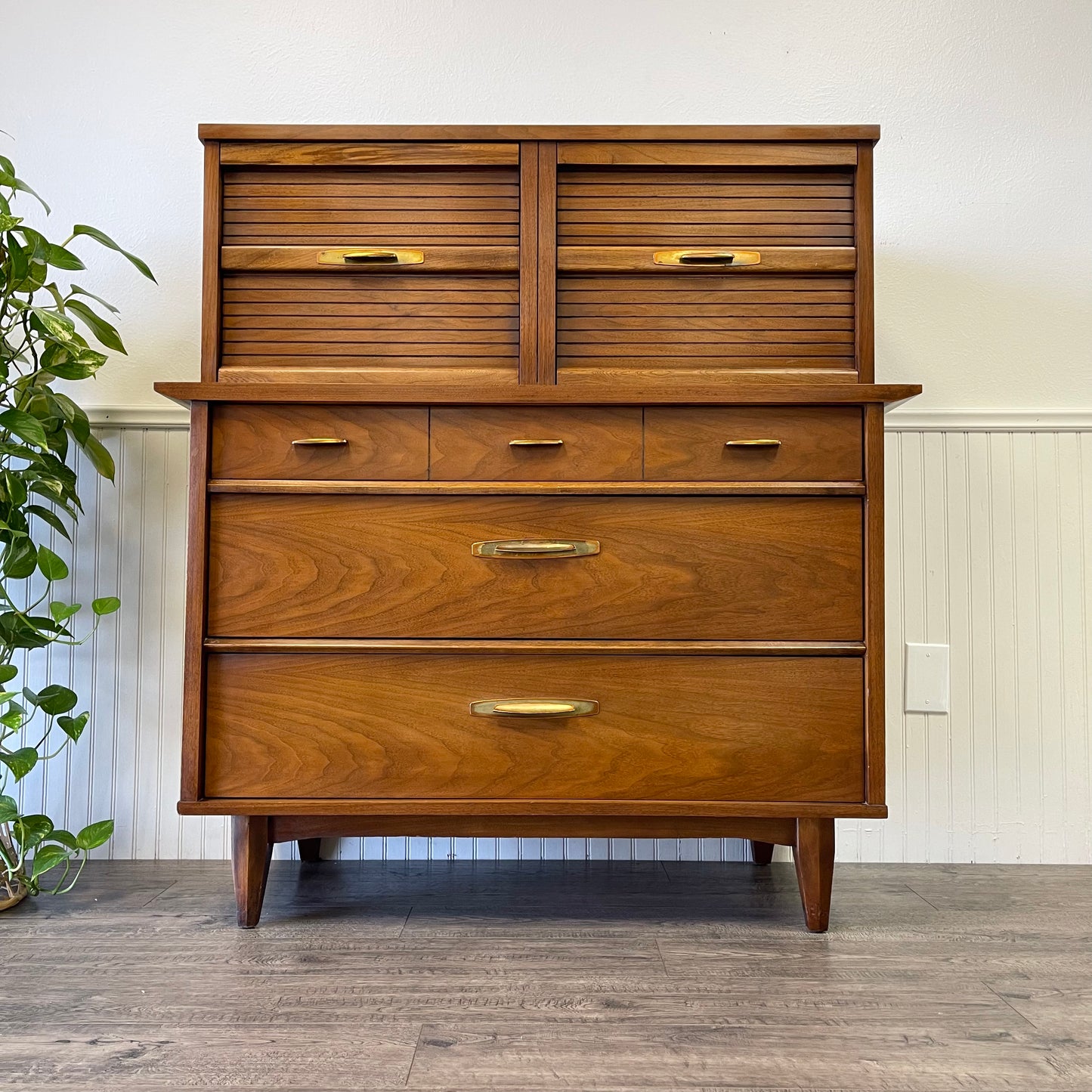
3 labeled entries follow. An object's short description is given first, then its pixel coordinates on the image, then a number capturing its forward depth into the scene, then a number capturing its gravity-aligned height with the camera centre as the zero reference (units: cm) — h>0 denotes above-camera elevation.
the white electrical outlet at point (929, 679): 159 -23
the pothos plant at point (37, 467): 125 +13
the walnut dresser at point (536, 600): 119 -7
